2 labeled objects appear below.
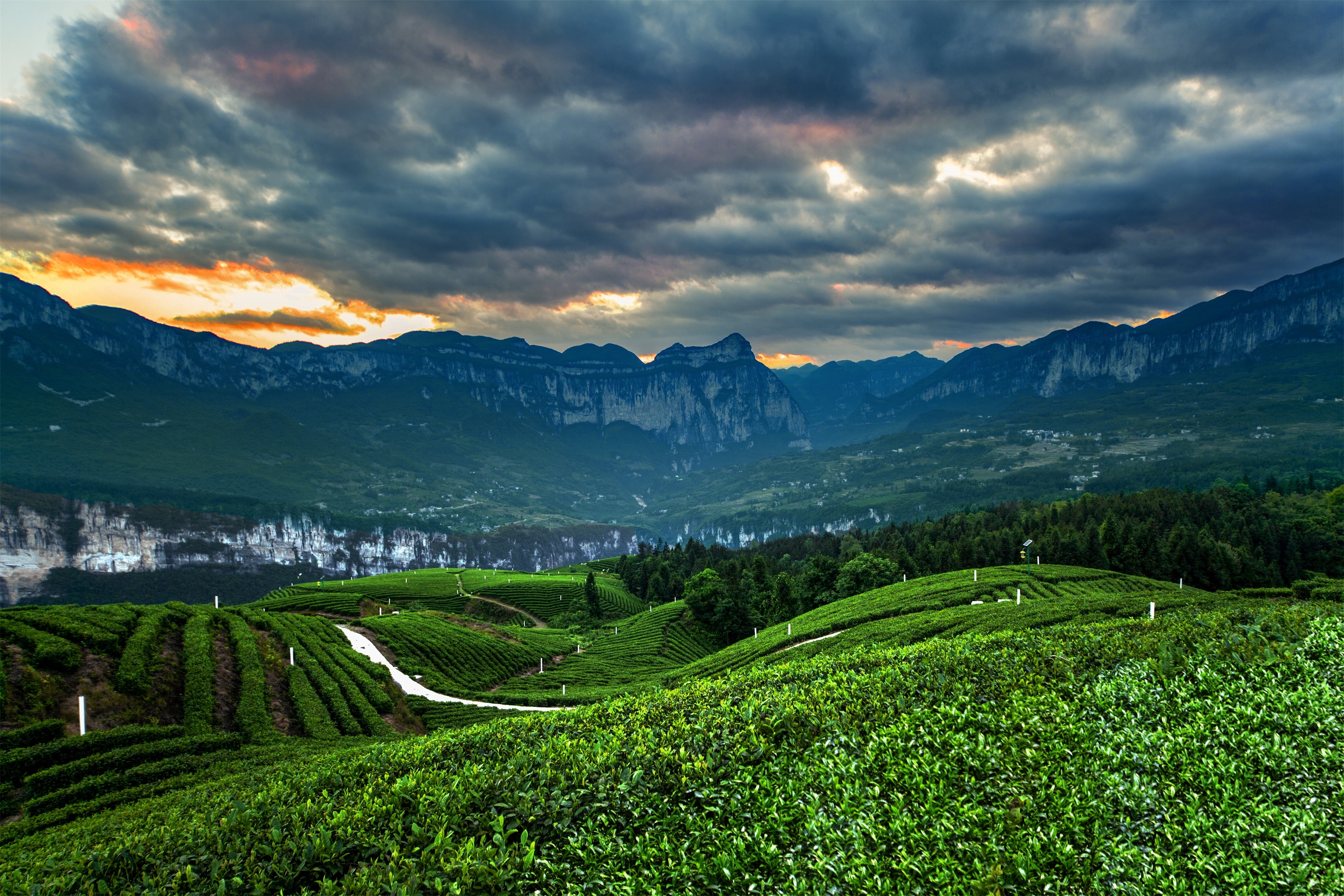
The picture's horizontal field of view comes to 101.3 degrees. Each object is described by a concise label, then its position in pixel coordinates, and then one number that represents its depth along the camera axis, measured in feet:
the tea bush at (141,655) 79.15
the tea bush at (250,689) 83.76
